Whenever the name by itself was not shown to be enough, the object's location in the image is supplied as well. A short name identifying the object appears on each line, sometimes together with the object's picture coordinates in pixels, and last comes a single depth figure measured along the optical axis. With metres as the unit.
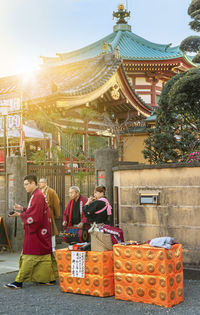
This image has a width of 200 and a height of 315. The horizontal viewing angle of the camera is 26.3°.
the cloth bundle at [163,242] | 5.75
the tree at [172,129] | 10.52
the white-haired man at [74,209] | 8.33
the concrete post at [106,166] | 9.59
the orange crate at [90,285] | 6.09
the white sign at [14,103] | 16.08
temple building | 16.48
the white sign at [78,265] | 6.25
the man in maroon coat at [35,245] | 6.87
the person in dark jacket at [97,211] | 7.19
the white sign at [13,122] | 15.14
